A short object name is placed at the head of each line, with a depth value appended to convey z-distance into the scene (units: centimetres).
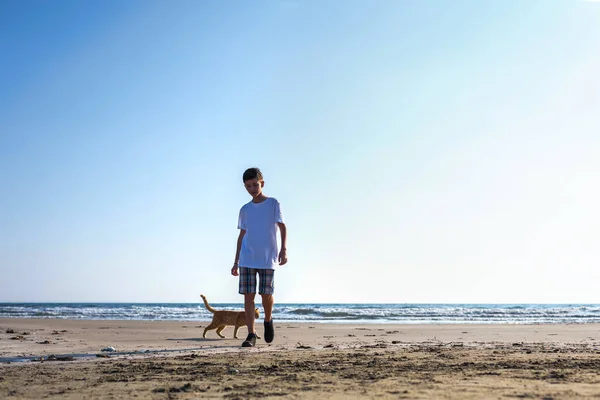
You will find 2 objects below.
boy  629
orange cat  846
